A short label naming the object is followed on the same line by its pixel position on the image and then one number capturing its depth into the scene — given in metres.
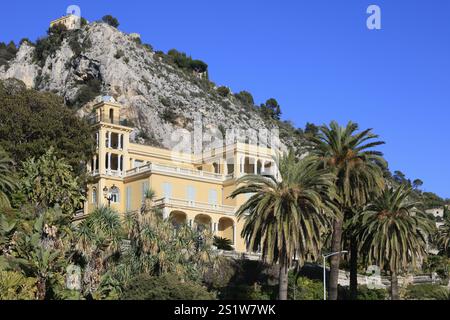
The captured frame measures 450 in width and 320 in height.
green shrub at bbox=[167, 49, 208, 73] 158.88
